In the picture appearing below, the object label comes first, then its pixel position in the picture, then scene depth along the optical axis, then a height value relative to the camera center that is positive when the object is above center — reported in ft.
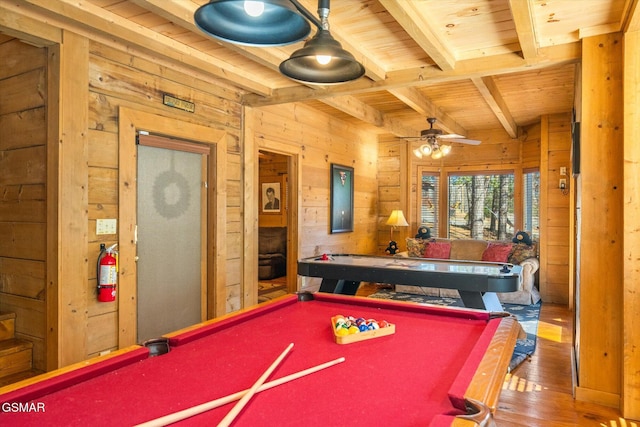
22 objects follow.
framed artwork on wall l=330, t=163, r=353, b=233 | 20.10 +0.66
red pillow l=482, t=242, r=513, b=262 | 19.03 -1.85
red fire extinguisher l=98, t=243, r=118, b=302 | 9.47 -1.49
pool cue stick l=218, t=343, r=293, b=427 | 3.43 -1.74
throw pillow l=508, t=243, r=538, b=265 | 18.84 -1.84
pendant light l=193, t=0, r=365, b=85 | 4.63 +2.18
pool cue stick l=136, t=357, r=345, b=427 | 3.49 -1.78
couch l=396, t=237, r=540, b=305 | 18.15 -2.04
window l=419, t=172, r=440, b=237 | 24.53 +0.77
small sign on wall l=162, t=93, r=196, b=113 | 11.31 +3.02
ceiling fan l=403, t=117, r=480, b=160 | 16.79 +2.96
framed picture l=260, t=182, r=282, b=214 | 24.88 +0.81
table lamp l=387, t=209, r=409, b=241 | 22.82 -0.44
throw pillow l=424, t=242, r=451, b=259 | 20.95 -1.93
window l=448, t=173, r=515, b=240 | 22.79 +0.31
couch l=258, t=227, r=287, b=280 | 22.62 -2.19
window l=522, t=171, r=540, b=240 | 21.15 +0.46
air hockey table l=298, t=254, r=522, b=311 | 11.38 -1.85
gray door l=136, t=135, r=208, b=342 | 10.88 -0.69
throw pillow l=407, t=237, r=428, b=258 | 21.53 -1.82
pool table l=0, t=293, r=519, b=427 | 3.75 -1.84
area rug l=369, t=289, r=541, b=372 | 12.04 -4.05
